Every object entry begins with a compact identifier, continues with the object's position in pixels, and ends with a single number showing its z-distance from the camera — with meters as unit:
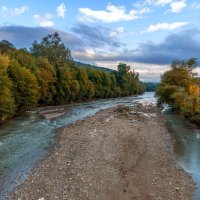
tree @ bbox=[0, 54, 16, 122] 31.05
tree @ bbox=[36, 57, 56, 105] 49.25
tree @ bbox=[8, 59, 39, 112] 37.20
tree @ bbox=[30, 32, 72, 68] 72.29
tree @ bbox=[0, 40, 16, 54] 61.82
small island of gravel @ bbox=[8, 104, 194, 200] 13.46
